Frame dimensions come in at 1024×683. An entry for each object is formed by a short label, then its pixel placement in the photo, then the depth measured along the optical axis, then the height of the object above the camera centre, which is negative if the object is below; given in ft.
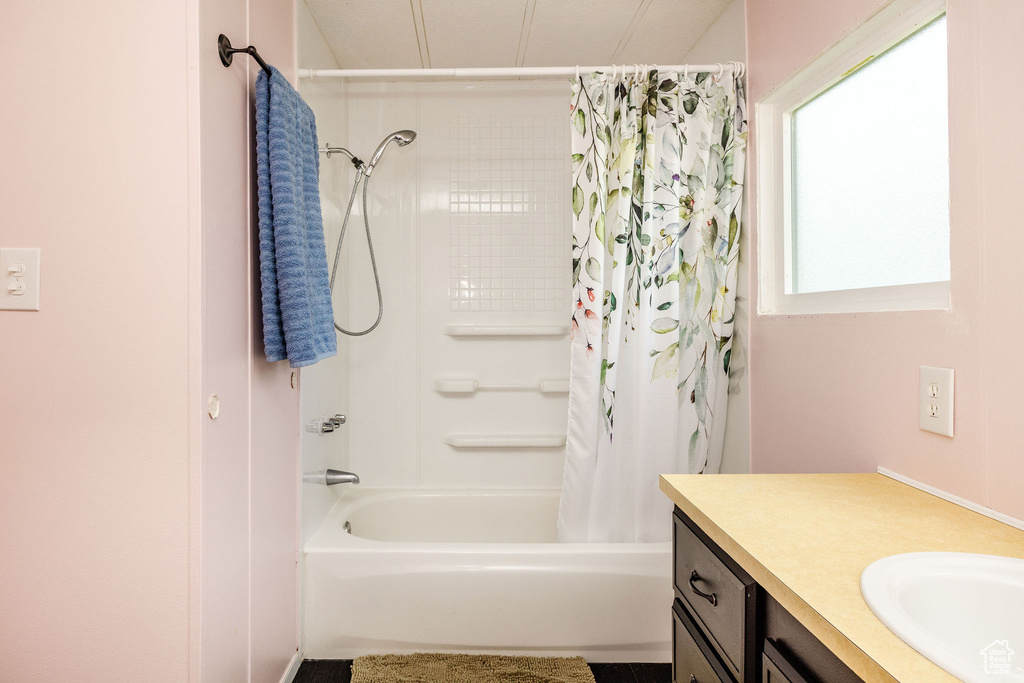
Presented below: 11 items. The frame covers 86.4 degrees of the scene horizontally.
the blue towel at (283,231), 4.28 +0.86
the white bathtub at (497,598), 5.39 -2.57
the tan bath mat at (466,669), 5.21 -3.22
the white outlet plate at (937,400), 3.18 -0.38
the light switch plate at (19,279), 3.54 +0.40
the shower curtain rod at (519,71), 5.56 +2.77
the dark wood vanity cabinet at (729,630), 2.19 -1.36
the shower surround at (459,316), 7.45 +0.33
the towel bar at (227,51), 3.86 +2.09
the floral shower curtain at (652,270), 5.55 +0.71
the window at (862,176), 3.57 +1.28
